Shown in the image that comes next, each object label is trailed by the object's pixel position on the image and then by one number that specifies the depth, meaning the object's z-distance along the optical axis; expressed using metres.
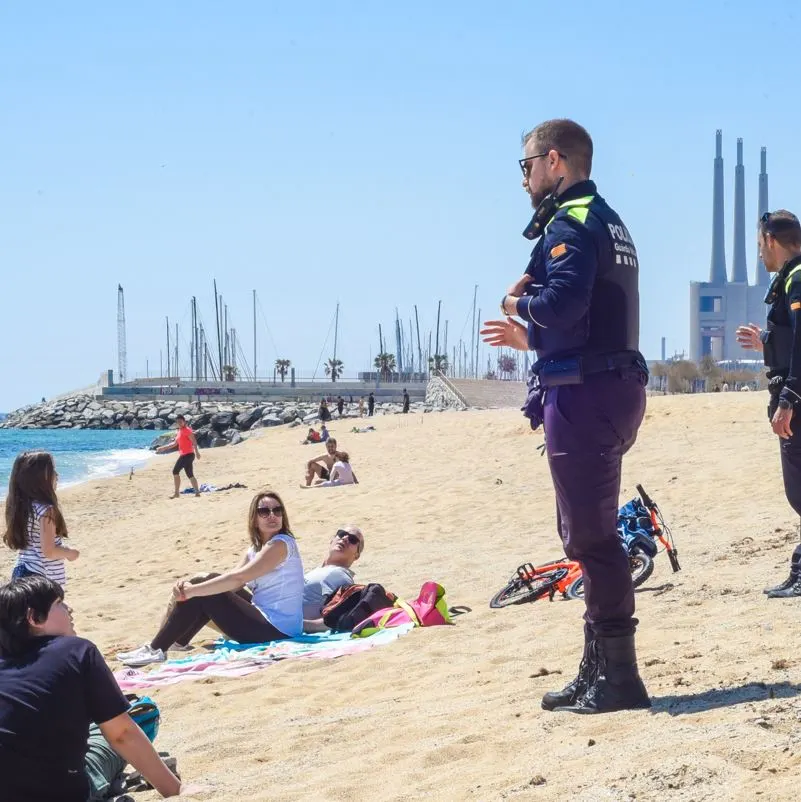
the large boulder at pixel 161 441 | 51.88
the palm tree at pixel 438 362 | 117.07
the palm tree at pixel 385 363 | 119.19
